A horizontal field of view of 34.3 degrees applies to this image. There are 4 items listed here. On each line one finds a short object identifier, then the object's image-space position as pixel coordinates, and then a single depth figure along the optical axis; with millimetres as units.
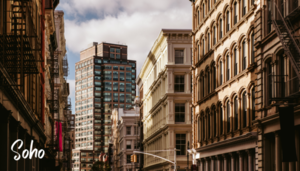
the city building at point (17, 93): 19641
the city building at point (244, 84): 25578
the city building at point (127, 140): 130250
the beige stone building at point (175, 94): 68062
